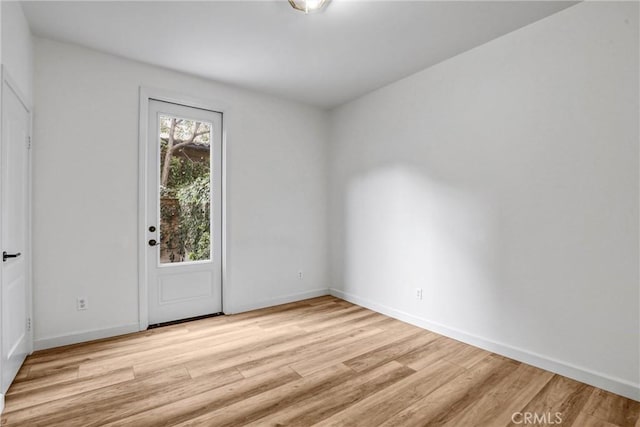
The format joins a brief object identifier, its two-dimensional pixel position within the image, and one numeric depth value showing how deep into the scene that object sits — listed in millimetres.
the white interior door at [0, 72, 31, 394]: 2135
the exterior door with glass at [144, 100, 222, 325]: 3504
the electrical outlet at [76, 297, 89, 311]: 3023
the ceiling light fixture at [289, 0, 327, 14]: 2383
